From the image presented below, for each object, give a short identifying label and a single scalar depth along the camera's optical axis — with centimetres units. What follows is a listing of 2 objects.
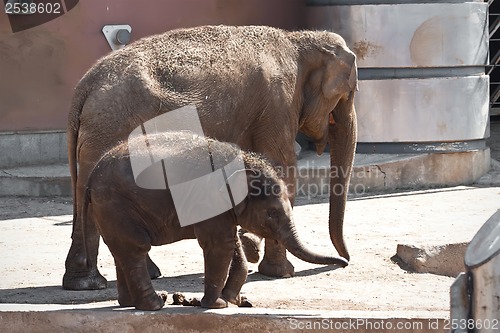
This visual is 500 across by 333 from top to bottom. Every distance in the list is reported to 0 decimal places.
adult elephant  1491
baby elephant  1281
